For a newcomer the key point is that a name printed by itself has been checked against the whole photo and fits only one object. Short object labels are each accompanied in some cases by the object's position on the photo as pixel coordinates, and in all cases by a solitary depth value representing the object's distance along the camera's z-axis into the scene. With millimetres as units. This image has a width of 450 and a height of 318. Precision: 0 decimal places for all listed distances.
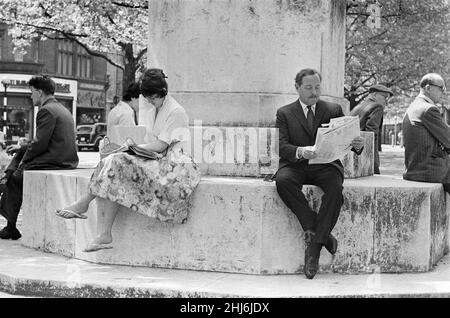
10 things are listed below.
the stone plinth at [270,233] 5859
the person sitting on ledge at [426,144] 6926
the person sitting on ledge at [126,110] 9586
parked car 39250
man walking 9938
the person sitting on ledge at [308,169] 5688
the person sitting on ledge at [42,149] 7621
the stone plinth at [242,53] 7062
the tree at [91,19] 21859
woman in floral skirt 5844
